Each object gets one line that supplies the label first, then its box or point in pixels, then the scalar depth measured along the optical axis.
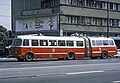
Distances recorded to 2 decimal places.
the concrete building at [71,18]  56.31
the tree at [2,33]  86.78
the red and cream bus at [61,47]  33.22
